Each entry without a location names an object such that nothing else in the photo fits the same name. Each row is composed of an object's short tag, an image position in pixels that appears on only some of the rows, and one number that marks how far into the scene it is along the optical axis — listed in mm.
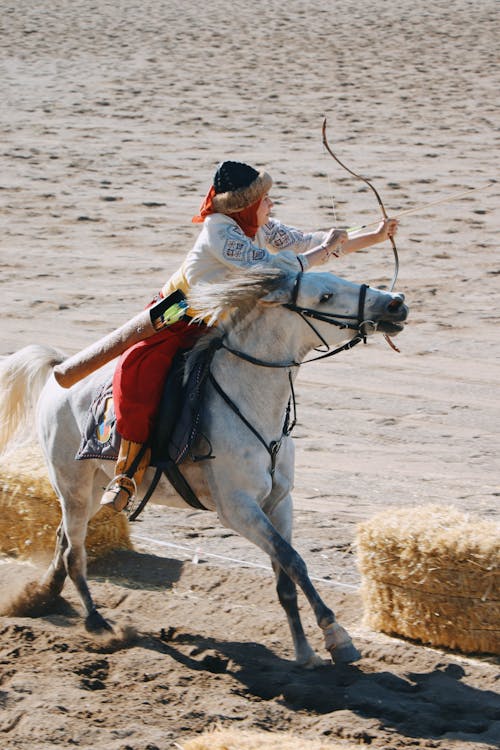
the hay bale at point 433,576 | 12211
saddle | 12008
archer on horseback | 11633
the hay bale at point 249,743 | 8906
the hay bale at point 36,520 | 15562
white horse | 11359
